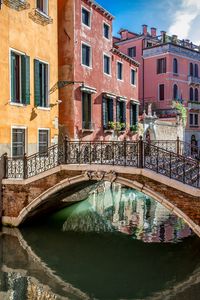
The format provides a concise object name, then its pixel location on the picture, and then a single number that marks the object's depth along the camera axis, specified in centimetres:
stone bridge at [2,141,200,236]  902
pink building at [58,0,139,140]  1617
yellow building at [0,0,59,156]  1211
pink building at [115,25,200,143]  3055
